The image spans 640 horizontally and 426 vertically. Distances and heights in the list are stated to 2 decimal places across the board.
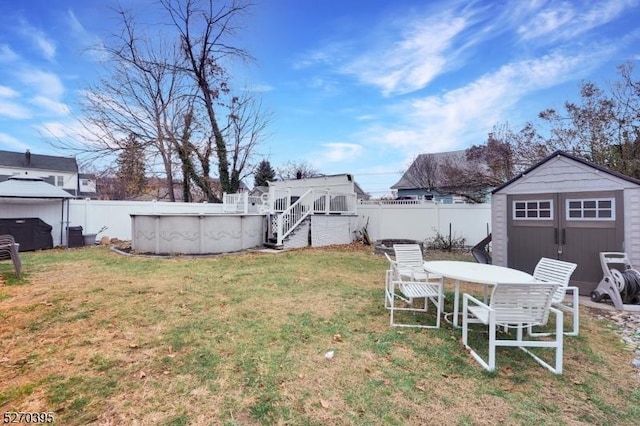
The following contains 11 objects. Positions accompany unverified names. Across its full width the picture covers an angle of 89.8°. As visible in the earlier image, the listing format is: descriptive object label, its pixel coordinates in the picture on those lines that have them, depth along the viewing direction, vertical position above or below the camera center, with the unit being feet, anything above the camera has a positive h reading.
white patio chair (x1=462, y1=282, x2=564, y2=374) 9.71 -2.99
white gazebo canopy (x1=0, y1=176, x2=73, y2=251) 32.96 +0.50
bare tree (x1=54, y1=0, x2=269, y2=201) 50.78 +20.62
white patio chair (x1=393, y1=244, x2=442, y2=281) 16.63 -2.36
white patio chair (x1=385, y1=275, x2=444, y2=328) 13.53 -3.43
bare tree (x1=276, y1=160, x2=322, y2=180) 119.44 +17.03
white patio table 12.07 -2.40
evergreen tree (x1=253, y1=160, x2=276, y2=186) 106.34 +13.52
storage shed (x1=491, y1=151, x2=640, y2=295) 18.38 -0.11
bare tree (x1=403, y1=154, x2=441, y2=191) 83.15 +11.41
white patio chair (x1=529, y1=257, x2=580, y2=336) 12.69 -2.69
